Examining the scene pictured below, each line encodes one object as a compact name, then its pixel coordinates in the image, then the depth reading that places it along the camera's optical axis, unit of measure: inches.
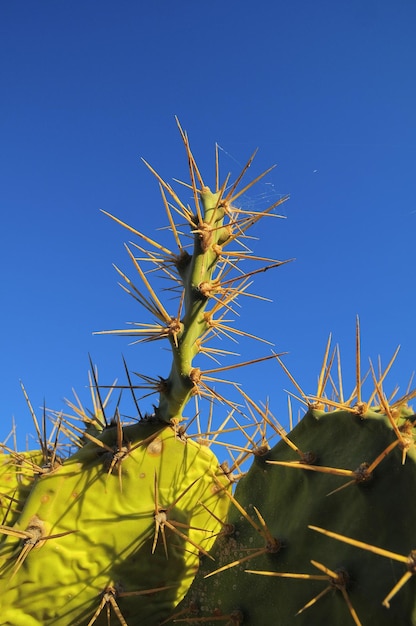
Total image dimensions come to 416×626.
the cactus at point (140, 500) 16.6
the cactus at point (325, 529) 12.6
